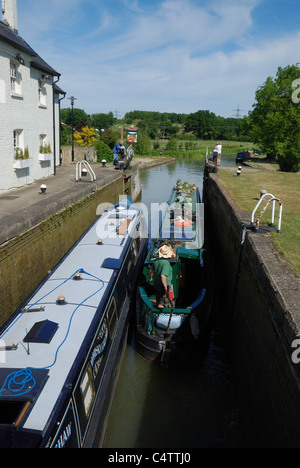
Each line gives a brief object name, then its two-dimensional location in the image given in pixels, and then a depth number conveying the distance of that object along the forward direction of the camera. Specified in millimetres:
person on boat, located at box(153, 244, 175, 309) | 6246
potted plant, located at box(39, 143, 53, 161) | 14680
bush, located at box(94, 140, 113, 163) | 26031
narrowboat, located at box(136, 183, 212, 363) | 6246
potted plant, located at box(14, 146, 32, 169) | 12086
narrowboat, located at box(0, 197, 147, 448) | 3273
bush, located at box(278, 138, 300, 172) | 20312
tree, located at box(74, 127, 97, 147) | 39406
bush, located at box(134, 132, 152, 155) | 53844
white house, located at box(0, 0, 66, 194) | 11359
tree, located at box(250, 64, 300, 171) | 20750
